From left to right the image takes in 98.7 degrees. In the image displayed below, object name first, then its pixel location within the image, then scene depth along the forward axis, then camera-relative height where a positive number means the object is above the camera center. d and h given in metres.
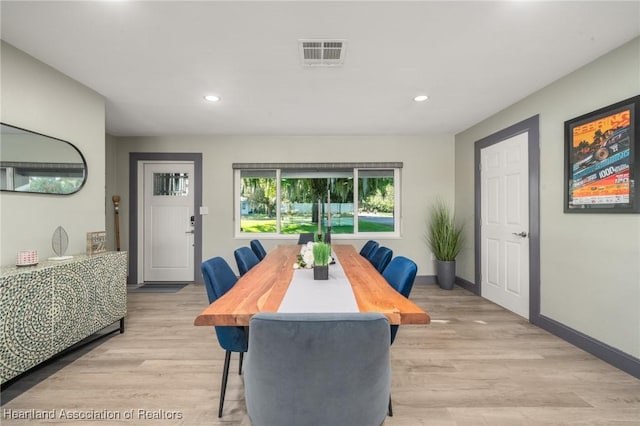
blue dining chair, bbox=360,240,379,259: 3.02 -0.41
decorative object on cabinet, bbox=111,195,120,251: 4.27 -0.02
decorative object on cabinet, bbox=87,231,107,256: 2.52 -0.28
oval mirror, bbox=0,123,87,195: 1.98 +0.40
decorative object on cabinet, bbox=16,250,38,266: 1.95 -0.33
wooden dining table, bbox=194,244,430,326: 1.18 -0.44
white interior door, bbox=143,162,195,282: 4.57 -0.13
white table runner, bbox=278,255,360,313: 1.27 -0.44
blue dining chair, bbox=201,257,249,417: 1.57 -0.69
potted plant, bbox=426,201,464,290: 4.17 -0.52
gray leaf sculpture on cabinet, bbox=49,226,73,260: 2.24 -0.25
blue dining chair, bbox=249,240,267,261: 3.25 -0.43
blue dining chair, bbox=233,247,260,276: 2.36 -0.42
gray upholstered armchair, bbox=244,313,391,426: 0.87 -0.51
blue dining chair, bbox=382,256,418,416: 1.65 -0.41
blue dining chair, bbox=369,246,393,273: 2.48 -0.43
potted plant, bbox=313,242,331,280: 1.80 -0.33
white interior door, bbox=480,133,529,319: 3.10 -0.13
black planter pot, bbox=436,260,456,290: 4.16 -0.93
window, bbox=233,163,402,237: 4.64 +0.19
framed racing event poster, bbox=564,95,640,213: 1.99 +0.42
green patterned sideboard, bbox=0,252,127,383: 1.70 -0.68
